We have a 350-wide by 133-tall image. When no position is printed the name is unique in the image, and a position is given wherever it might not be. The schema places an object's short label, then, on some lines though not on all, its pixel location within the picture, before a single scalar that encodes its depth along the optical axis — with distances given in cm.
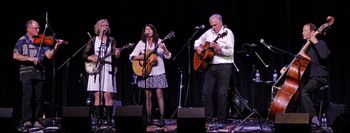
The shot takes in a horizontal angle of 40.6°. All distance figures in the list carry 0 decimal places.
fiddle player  748
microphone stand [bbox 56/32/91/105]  1028
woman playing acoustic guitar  759
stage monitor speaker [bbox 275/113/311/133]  557
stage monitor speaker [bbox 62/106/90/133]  630
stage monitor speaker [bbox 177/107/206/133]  605
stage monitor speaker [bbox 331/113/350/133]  694
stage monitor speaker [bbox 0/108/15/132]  623
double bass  689
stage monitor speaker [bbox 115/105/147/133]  603
